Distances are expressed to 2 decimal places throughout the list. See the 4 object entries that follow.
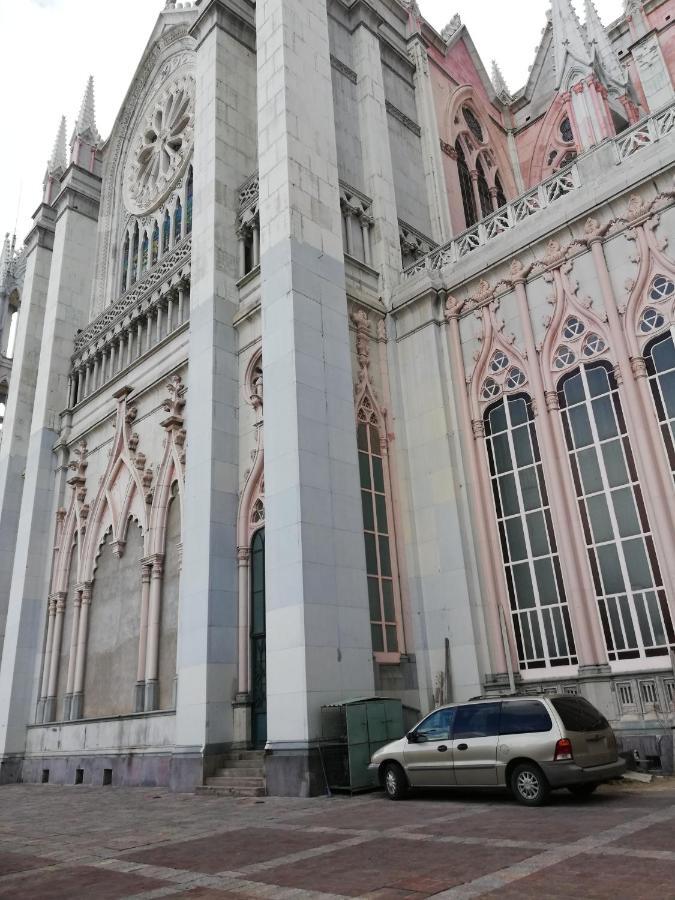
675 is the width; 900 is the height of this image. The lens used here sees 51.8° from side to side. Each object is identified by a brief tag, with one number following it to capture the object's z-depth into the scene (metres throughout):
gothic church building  14.02
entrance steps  13.64
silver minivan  9.26
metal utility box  12.49
